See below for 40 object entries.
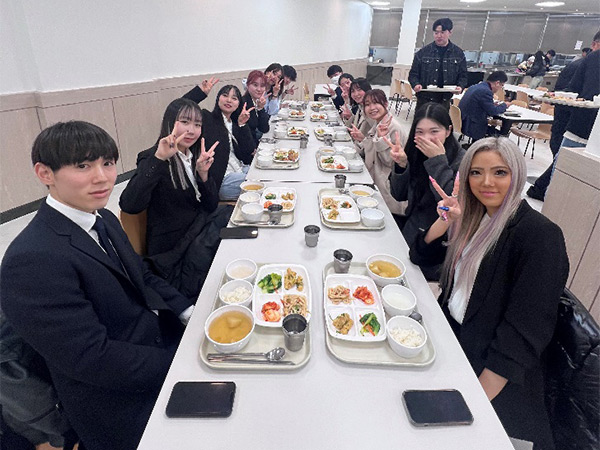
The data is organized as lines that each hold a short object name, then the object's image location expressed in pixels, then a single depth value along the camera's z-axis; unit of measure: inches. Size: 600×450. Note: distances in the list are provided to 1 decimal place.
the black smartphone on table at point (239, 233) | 63.5
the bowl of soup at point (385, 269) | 51.7
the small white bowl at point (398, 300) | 45.4
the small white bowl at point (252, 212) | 68.4
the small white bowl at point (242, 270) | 51.6
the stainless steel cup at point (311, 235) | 59.9
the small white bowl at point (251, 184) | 84.8
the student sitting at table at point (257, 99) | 149.8
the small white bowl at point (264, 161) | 102.0
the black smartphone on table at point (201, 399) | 33.0
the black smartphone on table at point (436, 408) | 32.9
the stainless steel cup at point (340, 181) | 85.5
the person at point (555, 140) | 154.6
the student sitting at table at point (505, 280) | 41.7
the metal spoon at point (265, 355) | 38.6
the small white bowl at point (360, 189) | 82.9
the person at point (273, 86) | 188.4
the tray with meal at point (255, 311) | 38.9
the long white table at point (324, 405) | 31.5
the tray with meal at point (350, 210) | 68.3
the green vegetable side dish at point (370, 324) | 43.2
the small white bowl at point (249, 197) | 77.3
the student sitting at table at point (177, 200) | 68.8
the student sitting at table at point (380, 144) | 102.9
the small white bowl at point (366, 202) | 76.5
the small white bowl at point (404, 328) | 39.3
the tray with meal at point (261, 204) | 68.6
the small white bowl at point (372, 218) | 67.9
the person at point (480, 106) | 182.2
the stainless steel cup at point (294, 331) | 39.6
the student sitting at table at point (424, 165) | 73.4
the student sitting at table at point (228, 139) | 105.6
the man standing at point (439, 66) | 193.6
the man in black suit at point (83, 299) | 35.9
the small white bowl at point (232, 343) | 39.1
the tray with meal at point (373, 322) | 40.1
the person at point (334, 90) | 229.6
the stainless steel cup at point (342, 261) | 53.6
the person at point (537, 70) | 363.6
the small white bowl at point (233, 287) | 47.2
